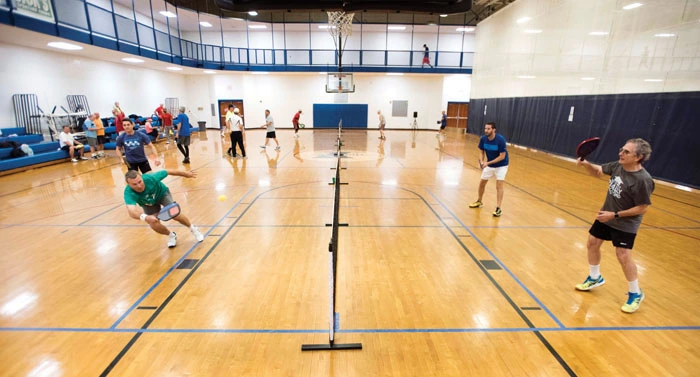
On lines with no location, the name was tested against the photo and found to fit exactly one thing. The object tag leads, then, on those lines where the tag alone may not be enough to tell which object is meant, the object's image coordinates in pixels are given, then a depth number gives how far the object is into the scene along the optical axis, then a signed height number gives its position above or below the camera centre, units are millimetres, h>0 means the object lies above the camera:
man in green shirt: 4788 -1419
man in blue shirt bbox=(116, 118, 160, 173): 7484 -942
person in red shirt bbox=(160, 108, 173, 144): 19125 -1124
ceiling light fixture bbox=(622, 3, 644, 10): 11586 +3426
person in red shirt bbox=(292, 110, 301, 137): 22922 -1074
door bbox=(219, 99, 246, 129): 29469 -317
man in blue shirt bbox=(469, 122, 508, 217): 6957 -1017
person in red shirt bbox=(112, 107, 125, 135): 14394 -766
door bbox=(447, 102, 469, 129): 31594 -698
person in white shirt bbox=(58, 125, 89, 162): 13625 -1699
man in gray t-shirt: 3584 -1033
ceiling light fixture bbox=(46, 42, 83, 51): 13930 +2185
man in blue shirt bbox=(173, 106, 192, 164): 12648 -1187
